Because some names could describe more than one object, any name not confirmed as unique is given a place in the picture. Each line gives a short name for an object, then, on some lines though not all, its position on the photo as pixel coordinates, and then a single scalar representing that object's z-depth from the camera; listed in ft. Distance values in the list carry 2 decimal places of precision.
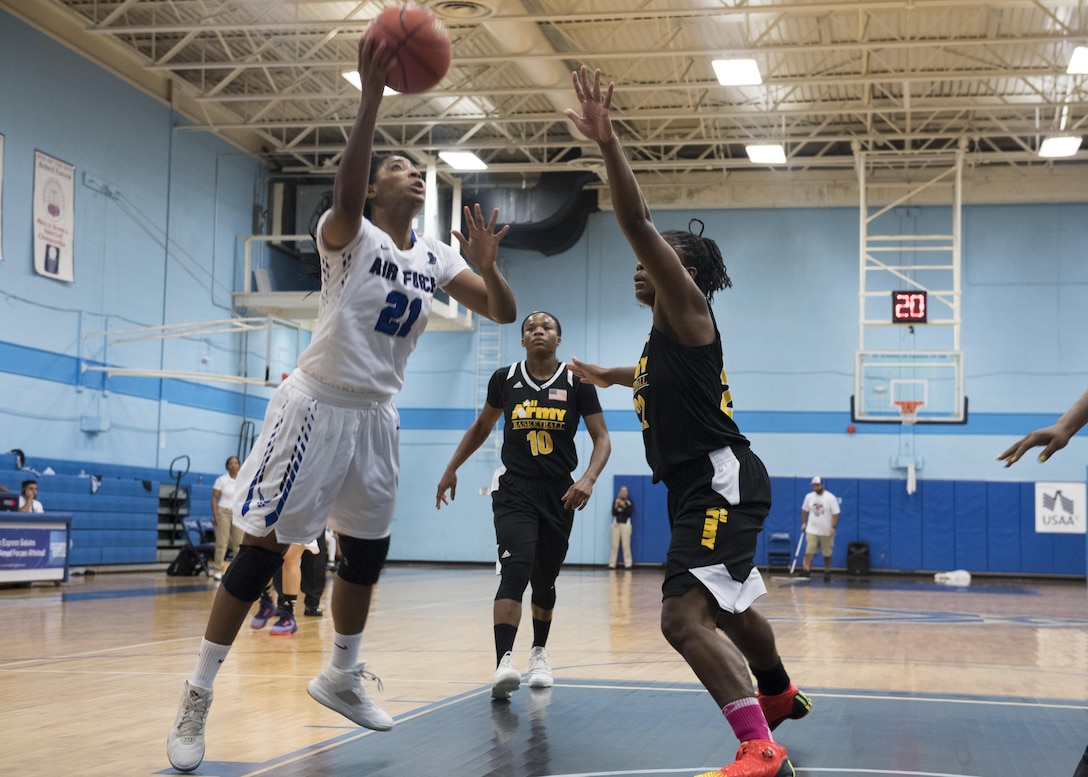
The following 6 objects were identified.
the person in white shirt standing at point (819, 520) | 65.00
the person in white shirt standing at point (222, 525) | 53.17
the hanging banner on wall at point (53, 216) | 53.72
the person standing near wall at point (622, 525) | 75.25
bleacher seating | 52.65
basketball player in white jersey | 12.58
